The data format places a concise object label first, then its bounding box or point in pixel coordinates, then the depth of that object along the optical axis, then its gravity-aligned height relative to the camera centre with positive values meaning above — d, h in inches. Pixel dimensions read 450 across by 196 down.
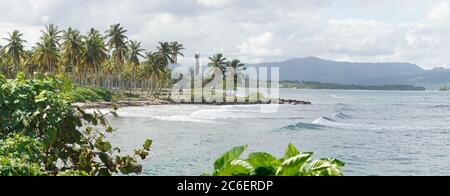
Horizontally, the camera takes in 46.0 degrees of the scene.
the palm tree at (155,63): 3828.7 +119.2
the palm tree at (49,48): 3026.6 +178.1
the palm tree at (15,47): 3026.6 +187.7
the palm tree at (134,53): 3621.3 +181.5
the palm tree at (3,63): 3330.7 +107.4
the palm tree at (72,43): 3107.8 +213.3
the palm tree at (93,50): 3189.0 +178.9
